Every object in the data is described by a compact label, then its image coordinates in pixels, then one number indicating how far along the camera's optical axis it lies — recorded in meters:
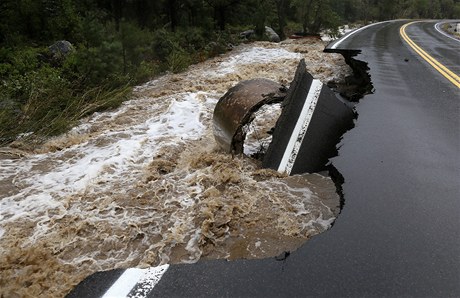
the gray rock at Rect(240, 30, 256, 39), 18.96
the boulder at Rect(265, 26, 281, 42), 19.89
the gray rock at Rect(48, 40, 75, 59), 12.42
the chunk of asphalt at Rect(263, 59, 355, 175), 4.91
